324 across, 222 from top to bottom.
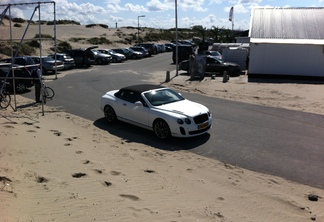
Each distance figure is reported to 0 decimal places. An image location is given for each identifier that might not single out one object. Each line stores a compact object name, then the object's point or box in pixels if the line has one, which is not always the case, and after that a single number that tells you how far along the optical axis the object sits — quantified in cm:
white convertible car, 1030
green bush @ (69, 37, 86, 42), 6162
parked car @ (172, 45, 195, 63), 3700
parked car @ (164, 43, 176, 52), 6135
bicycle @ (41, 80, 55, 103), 1597
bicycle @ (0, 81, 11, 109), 1426
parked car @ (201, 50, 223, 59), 3462
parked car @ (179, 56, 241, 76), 2795
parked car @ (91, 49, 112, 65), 3734
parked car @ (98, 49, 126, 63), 4027
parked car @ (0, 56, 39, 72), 2307
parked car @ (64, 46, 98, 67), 3366
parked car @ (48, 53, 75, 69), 3066
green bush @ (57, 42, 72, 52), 4766
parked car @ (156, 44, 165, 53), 5694
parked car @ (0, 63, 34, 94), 1870
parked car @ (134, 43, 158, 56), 5072
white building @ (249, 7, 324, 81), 2648
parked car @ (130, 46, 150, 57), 4731
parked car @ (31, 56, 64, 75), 2720
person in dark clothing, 1602
